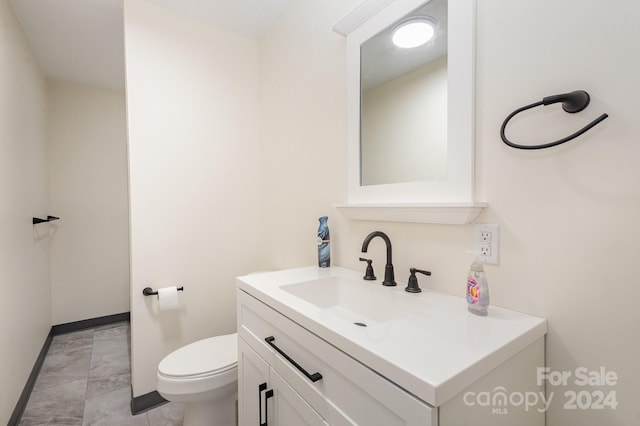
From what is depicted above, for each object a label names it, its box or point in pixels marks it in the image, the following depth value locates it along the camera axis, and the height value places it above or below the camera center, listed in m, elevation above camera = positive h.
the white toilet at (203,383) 1.38 -0.83
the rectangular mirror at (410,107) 0.98 +0.39
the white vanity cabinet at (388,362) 0.58 -0.38
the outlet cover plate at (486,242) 0.92 -0.12
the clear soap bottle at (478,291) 0.85 -0.25
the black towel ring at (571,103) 0.72 +0.26
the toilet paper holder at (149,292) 1.78 -0.51
